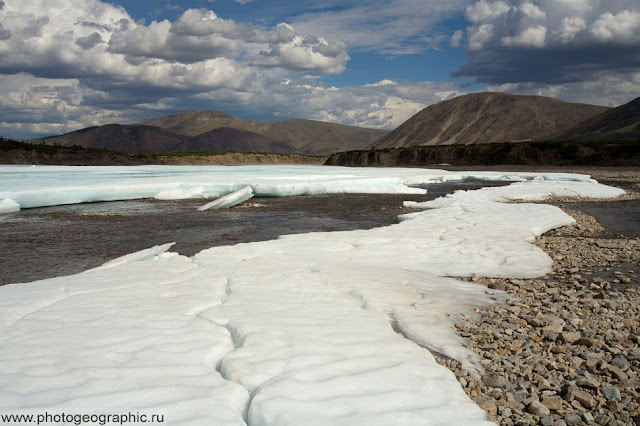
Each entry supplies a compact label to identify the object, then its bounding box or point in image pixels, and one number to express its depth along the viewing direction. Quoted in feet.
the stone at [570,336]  14.81
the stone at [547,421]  10.67
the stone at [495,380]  12.27
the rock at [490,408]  11.09
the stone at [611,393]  11.59
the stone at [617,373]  12.44
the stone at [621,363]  13.03
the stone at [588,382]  12.13
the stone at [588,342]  14.46
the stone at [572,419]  10.71
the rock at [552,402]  11.22
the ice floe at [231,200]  55.72
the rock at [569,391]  11.58
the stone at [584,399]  11.30
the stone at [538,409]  11.00
